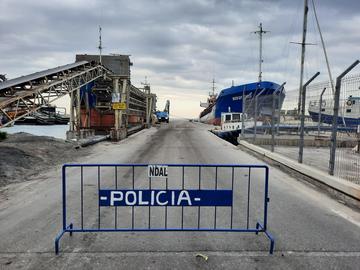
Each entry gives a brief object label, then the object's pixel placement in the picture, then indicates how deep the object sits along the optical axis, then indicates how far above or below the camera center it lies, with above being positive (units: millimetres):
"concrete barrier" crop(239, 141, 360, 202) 7423 -1631
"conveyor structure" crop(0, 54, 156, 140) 15102 +948
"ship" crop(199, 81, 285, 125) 41531 +2174
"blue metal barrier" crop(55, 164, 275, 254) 5043 -1334
